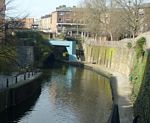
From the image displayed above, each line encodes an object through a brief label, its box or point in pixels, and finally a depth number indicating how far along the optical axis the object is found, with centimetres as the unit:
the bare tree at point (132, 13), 3514
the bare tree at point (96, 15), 4344
